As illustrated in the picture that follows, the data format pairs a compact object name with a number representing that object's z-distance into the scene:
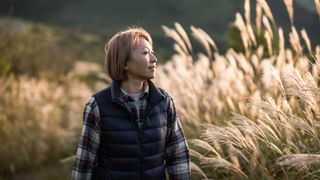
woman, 3.03
